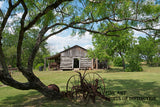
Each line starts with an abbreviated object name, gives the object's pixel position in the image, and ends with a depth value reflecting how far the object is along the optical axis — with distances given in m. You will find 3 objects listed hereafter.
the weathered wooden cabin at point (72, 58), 25.75
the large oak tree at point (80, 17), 4.58
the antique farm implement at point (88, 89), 4.79
